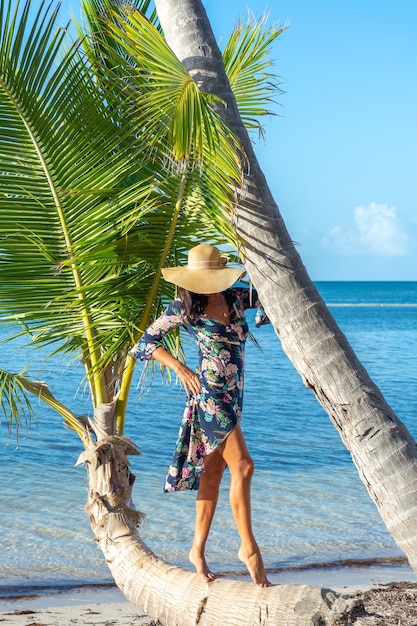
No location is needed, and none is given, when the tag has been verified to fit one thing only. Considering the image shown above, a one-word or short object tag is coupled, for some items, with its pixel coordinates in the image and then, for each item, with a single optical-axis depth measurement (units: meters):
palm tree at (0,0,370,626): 4.41
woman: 4.22
